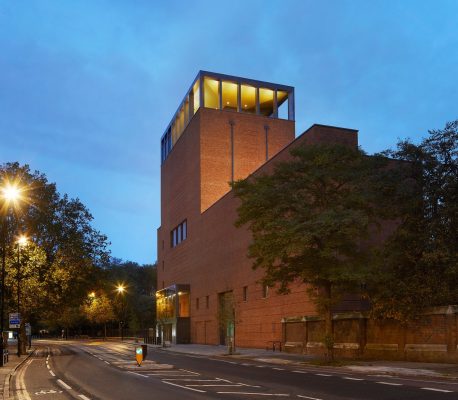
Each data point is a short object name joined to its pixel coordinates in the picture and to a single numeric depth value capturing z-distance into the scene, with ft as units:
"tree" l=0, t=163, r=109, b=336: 152.66
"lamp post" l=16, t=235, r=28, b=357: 135.42
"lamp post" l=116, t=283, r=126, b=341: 316.03
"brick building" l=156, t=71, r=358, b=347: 189.26
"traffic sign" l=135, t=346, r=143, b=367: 96.08
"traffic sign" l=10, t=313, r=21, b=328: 119.24
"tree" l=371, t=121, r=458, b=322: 94.63
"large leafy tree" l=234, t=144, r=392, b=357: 98.68
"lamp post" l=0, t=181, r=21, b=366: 94.49
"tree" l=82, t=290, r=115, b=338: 314.06
